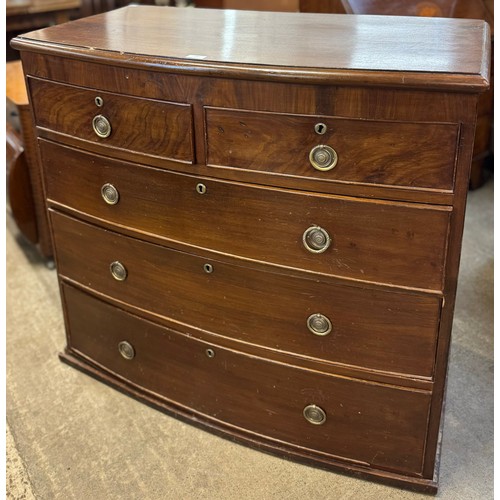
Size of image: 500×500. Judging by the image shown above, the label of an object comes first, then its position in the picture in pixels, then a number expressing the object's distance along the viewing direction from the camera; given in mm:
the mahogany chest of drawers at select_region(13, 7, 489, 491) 1243
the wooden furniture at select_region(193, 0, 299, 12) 2908
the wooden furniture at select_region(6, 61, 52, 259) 2215
